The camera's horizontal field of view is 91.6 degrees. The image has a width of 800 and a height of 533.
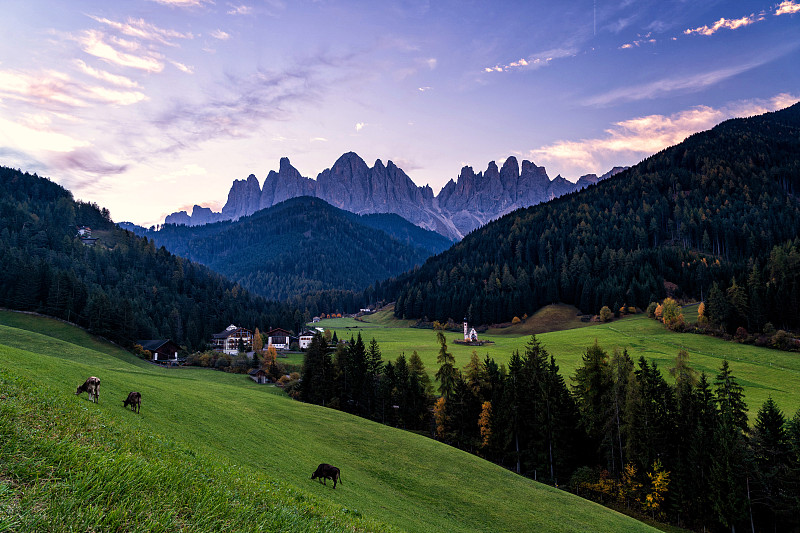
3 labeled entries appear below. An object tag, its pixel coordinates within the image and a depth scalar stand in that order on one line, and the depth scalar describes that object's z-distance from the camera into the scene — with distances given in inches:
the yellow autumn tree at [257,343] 4768.5
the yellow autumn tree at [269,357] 3858.5
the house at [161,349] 3973.9
